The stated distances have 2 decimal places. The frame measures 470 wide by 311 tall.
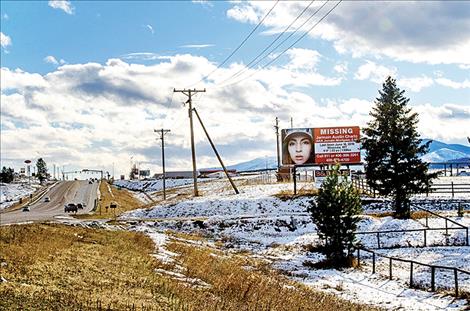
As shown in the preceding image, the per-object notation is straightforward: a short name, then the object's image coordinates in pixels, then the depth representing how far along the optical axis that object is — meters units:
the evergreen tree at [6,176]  163.38
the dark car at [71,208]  77.00
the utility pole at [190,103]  59.50
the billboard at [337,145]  54.31
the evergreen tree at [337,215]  27.61
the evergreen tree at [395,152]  42.09
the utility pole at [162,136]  85.38
